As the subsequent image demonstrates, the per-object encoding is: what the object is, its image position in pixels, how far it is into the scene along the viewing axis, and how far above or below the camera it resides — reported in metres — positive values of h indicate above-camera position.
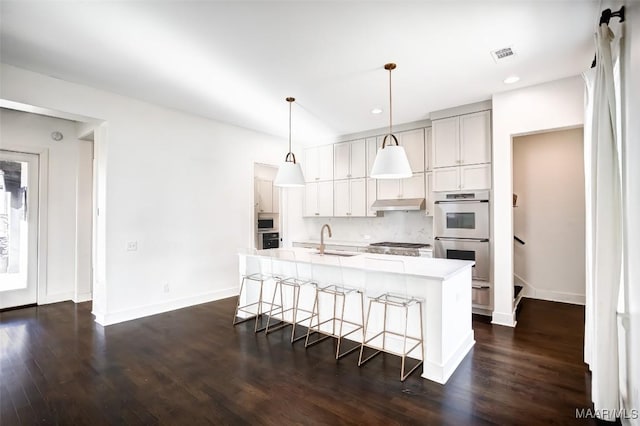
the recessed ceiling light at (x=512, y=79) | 3.36 +1.52
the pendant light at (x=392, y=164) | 2.84 +0.48
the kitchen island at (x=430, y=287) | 2.48 -0.69
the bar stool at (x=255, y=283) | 3.88 -0.92
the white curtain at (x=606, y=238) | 1.92 -0.16
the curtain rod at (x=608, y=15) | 1.87 +1.26
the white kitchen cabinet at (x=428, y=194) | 4.74 +0.32
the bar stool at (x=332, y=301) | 3.04 -0.94
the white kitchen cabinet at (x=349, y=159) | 5.66 +1.06
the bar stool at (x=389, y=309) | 2.66 -0.91
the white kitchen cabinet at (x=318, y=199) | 6.08 +0.33
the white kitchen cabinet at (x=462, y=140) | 4.08 +1.05
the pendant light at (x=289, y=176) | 3.56 +0.46
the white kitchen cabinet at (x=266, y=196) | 6.52 +0.42
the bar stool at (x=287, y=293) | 3.44 -0.98
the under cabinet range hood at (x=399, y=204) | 4.80 +0.16
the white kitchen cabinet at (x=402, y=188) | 4.91 +0.45
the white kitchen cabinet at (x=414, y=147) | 4.91 +1.12
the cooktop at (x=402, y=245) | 4.86 -0.51
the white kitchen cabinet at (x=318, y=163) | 6.10 +1.07
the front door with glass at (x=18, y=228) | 4.40 -0.18
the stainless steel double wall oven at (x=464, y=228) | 4.06 -0.20
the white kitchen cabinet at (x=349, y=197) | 5.62 +0.33
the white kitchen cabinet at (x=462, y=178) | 4.07 +0.51
